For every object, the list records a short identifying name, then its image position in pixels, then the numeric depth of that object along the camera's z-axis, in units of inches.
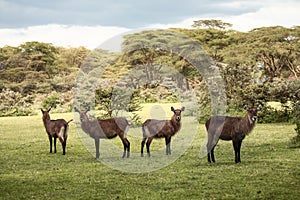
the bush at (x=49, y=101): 1699.6
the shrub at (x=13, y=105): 1651.1
